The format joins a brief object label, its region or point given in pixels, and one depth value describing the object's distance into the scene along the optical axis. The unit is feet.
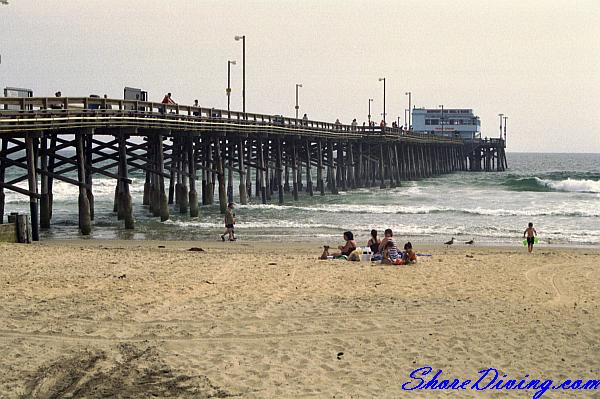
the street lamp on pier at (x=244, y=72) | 134.41
